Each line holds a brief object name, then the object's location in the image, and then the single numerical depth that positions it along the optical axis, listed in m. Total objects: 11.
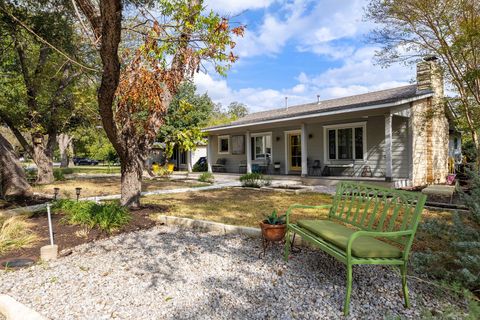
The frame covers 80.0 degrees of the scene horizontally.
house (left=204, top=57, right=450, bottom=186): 10.62
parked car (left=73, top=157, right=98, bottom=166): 44.32
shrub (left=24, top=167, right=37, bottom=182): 14.68
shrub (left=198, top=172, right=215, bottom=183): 14.48
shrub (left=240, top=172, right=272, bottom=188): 11.92
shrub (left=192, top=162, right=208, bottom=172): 22.17
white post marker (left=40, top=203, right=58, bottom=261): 3.98
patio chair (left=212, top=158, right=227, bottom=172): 18.44
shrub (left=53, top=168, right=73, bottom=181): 15.59
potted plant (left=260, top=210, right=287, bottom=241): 3.77
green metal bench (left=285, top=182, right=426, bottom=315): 2.54
